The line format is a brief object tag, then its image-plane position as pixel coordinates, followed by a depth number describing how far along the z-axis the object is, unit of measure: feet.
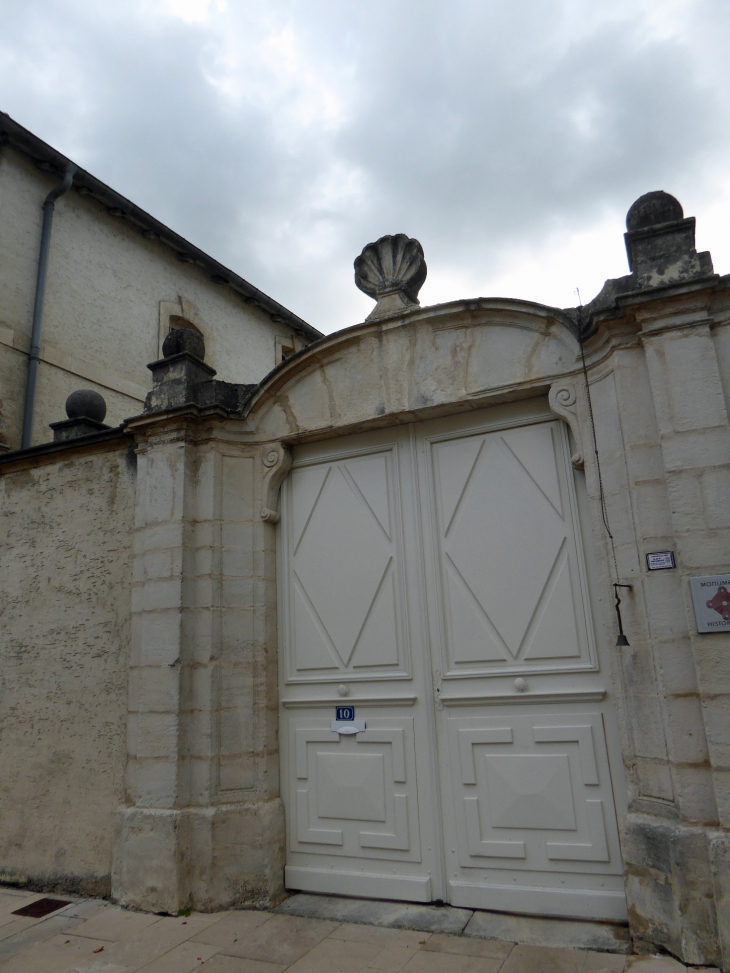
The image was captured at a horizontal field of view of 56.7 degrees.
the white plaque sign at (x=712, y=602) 10.01
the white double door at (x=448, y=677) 11.72
